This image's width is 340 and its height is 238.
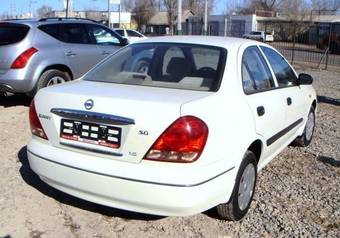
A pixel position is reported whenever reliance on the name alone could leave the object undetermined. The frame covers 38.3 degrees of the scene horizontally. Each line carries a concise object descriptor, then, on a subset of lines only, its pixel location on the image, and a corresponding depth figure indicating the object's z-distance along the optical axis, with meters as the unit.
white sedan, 3.49
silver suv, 8.43
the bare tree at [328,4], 91.78
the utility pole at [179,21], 24.76
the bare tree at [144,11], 91.25
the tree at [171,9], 74.94
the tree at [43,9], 102.87
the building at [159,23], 82.03
